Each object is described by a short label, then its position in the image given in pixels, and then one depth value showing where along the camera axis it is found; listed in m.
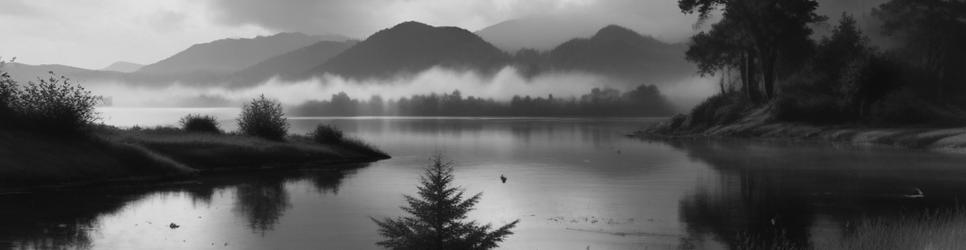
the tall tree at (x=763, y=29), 124.94
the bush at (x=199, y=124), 83.12
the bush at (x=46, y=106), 57.28
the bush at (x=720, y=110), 137.25
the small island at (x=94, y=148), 52.44
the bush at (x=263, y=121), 83.56
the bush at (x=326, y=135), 87.76
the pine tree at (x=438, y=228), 19.92
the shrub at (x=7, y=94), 57.25
